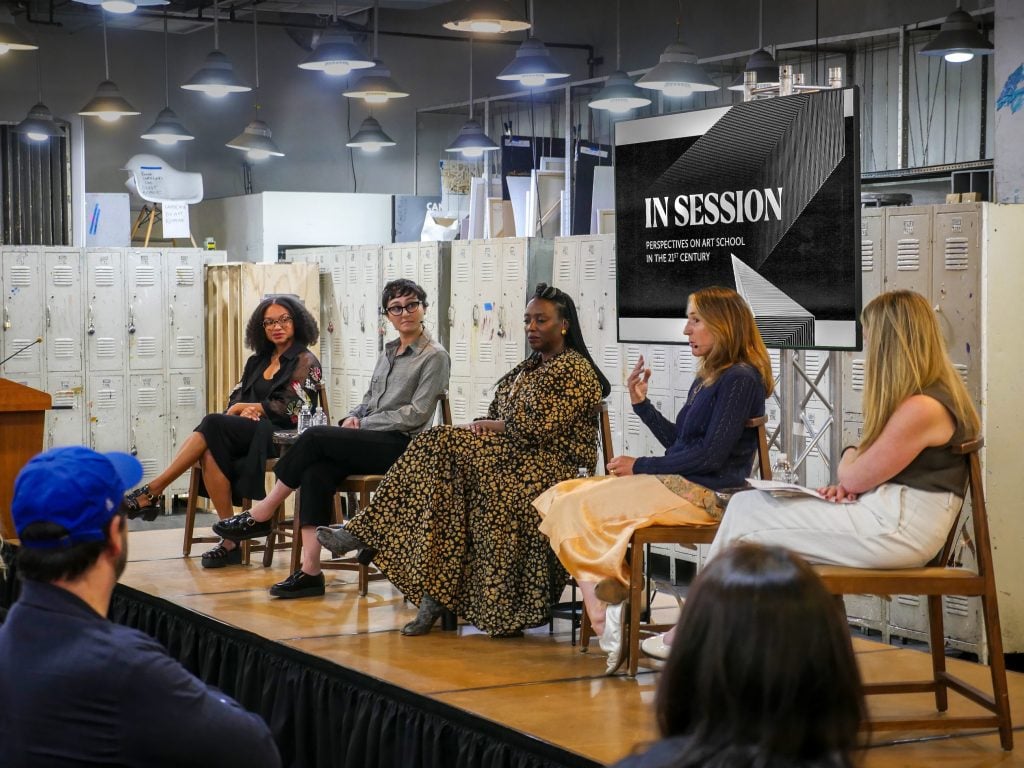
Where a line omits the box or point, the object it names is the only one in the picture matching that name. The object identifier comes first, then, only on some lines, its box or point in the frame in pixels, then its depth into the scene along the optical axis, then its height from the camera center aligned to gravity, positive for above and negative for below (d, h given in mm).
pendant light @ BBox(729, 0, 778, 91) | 8891 +1691
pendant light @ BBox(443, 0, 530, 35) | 7113 +1589
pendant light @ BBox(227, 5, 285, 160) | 11789 +1596
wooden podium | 6469 -469
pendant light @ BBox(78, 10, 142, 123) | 10039 +1609
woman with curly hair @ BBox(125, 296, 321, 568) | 5875 -374
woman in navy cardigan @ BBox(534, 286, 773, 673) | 3969 -424
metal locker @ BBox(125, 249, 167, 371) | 9352 +147
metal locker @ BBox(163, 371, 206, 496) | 9500 -530
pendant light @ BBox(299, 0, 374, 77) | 8422 +1655
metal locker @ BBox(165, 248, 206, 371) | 9438 +161
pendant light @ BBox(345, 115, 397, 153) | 12305 +1686
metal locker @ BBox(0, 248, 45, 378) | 9016 +143
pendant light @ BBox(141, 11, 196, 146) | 11031 +1566
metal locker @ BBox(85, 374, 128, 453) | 9312 -538
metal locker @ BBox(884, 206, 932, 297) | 5121 +294
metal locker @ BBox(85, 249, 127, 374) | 9250 +123
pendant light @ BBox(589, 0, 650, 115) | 10133 +1689
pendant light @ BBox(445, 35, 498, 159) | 11703 +1576
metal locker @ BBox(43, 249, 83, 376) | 9141 +139
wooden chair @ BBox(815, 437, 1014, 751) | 3293 -605
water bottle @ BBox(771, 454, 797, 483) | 4168 -430
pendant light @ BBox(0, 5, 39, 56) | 7988 +1671
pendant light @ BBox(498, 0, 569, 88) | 9320 +1757
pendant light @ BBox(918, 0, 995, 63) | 8016 +1657
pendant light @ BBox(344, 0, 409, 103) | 9773 +1696
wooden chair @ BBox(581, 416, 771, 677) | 3910 -614
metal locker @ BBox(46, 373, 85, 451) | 9195 -539
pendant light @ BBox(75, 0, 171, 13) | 6527 +1589
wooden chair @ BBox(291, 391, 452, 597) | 5246 -789
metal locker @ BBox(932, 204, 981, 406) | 4941 +158
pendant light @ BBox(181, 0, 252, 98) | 8969 +1611
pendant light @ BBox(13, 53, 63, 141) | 10234 +1486
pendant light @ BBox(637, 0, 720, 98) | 8961 +1639
